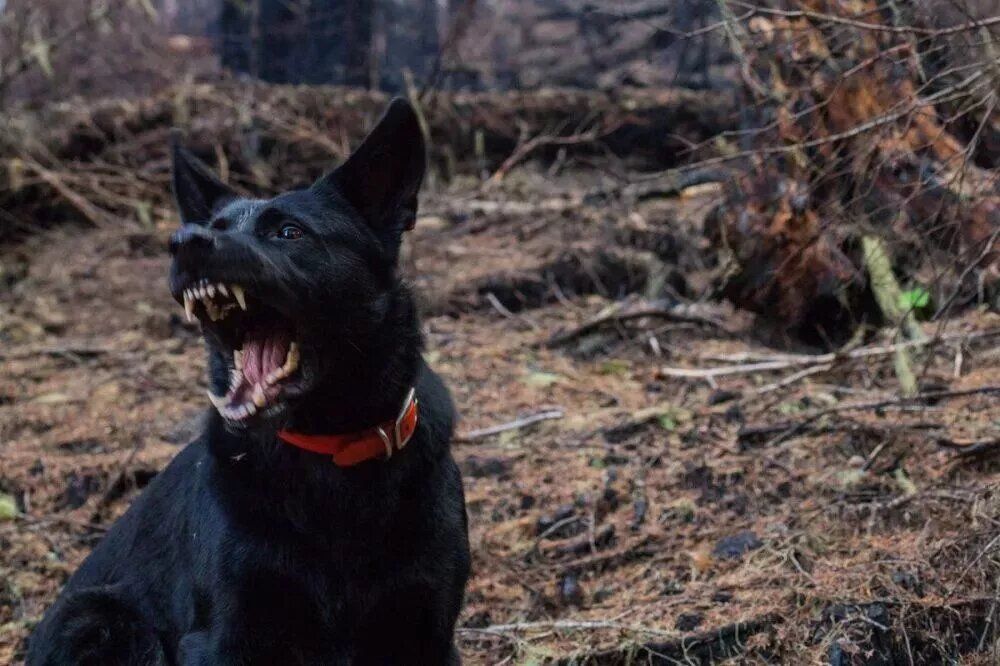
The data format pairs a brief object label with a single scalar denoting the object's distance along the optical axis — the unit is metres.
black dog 3.02
